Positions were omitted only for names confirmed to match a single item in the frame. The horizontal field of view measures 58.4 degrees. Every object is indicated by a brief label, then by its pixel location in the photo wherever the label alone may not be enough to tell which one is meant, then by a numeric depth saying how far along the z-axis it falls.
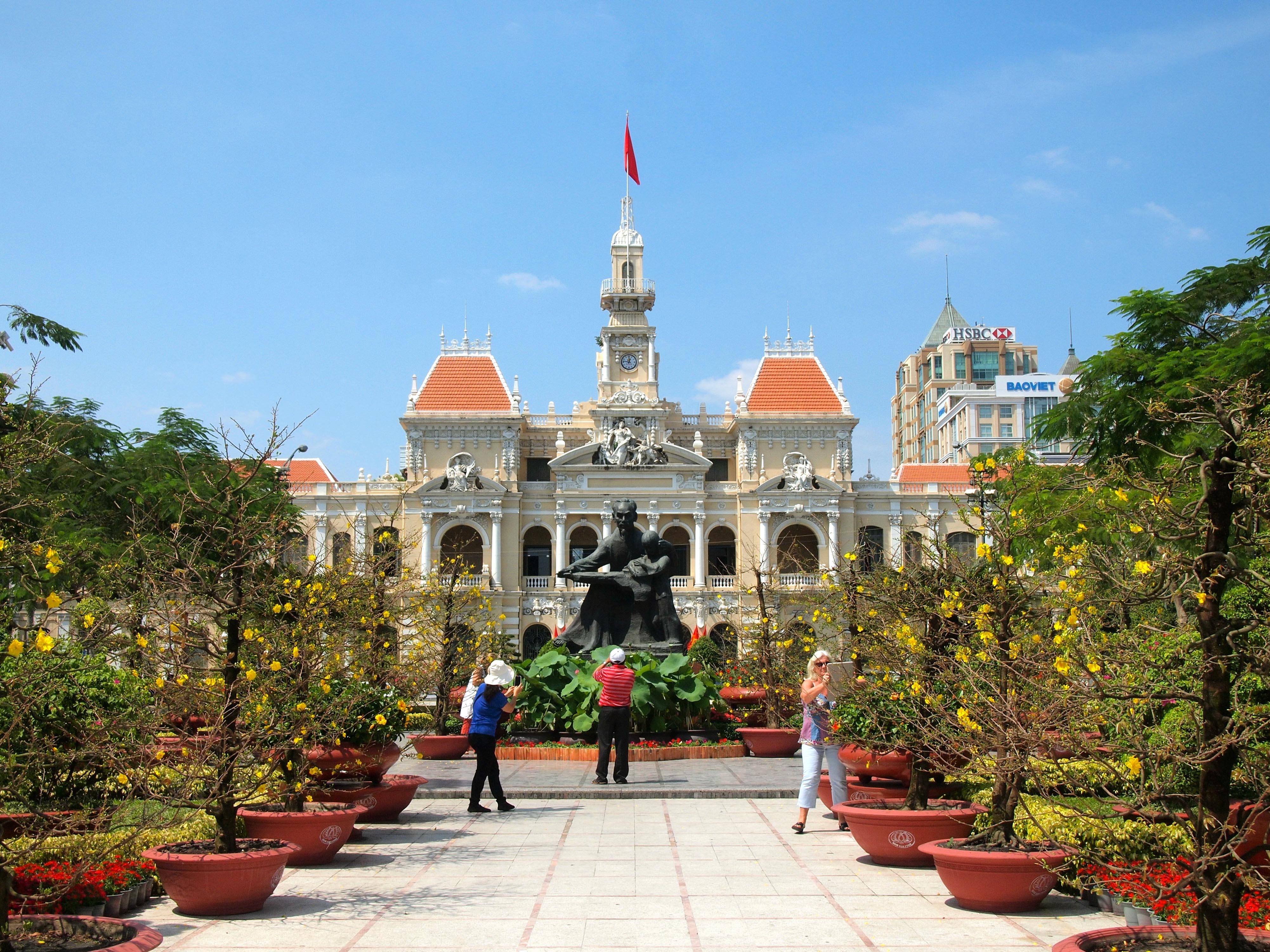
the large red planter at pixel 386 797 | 10.91
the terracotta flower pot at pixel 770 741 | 17.38
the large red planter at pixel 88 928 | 6.07
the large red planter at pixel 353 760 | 10.55
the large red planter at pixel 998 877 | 7.50
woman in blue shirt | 12.11
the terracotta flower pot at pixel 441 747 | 17.89
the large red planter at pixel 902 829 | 8.97
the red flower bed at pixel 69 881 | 6.99
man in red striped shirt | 13.46
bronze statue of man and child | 17.66
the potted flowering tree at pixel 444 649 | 18.03
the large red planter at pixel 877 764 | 11.08
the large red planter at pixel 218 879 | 7.38
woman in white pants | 10.94
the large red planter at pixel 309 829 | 8.93
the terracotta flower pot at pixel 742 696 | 19.47
